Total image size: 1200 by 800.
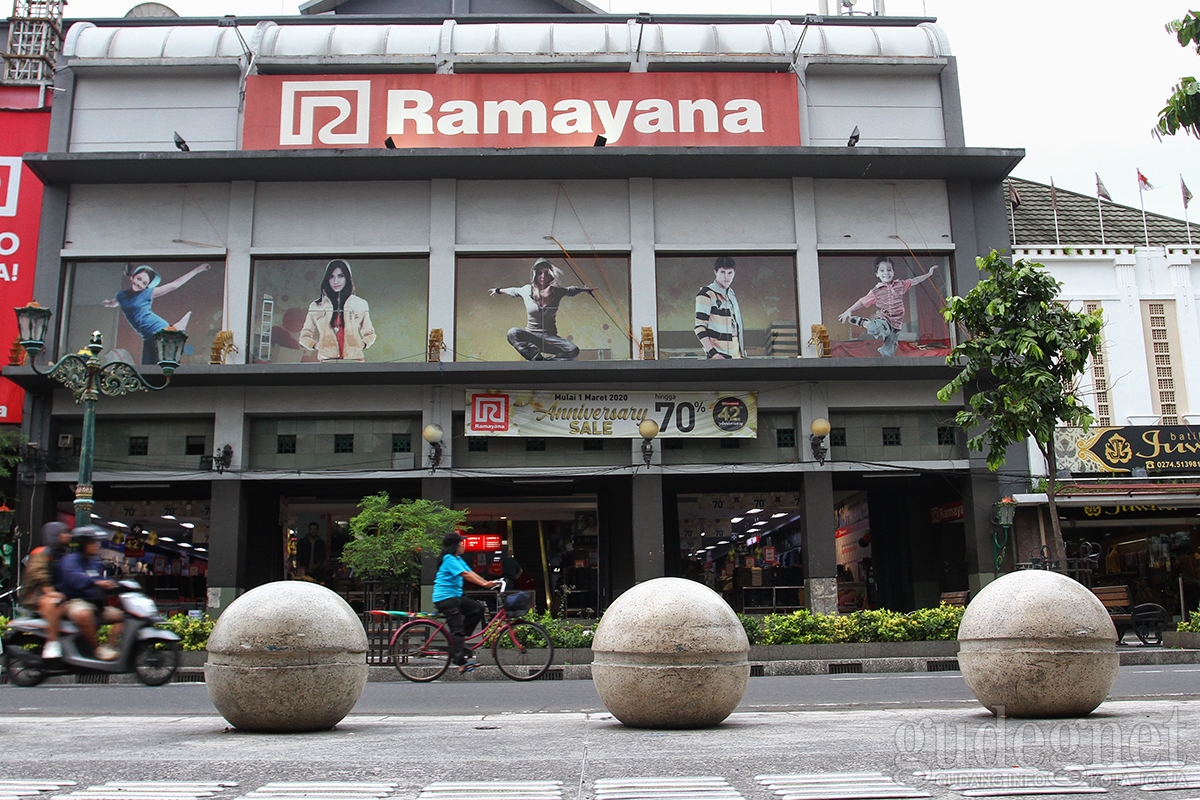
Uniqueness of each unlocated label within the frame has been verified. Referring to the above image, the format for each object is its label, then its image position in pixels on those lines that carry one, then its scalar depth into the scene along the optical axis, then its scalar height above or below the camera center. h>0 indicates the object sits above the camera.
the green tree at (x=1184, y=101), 9.49 +4.33
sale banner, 26.73 +4.58
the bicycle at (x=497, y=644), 13.93 -0.62
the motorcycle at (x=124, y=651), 9.21 -0.40
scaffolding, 30.05 +16.26
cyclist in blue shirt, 13.02 -0.05
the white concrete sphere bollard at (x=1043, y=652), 8.25 -0.49
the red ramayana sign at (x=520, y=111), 27.98 +12.83
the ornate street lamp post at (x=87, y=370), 17.77 +4.23
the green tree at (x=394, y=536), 22.44 +1.36
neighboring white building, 26.47 +5.02
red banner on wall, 27.19 +10.24
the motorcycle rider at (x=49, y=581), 9.34 +0.23
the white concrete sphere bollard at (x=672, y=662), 8.09 -0.51
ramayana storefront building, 26.72 +8.58
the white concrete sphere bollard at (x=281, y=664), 8.04 -0.47
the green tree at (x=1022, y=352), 20.30 +4.60
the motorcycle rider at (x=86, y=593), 9.38 +0.11
